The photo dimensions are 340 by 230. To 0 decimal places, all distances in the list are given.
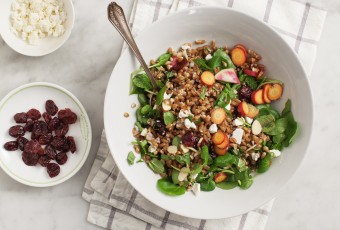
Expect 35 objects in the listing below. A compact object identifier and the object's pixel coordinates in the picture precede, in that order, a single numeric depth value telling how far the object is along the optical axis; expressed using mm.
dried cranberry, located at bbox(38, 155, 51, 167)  715
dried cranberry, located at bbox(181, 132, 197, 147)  626
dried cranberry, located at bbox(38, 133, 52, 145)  712
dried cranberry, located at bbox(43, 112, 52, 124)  716
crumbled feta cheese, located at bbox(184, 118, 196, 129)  625
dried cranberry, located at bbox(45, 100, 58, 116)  714
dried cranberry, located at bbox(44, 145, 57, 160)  712
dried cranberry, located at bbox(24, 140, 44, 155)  706
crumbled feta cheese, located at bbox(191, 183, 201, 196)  649
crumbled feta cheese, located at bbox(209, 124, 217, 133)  627
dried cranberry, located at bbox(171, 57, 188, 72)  652
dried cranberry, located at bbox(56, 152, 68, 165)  710
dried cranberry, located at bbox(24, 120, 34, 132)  715
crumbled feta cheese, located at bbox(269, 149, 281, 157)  647
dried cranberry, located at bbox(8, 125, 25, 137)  712
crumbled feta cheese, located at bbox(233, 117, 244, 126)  637
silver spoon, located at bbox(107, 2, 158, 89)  621
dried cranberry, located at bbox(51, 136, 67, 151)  709
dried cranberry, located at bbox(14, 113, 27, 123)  713
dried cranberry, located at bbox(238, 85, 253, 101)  655
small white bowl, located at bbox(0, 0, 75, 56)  706
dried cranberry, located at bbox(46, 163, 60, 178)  710
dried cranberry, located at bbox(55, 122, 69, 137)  712
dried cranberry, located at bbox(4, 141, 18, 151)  712
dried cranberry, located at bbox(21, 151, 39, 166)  711
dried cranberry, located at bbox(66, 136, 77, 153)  712
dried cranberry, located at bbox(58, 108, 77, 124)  707
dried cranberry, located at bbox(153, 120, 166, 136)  640
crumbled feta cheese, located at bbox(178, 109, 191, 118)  627
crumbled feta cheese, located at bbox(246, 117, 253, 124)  643
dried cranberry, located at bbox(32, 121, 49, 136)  712
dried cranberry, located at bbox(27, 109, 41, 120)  715
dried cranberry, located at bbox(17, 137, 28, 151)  714
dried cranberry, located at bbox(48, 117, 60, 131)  712
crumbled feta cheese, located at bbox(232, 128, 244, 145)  632
